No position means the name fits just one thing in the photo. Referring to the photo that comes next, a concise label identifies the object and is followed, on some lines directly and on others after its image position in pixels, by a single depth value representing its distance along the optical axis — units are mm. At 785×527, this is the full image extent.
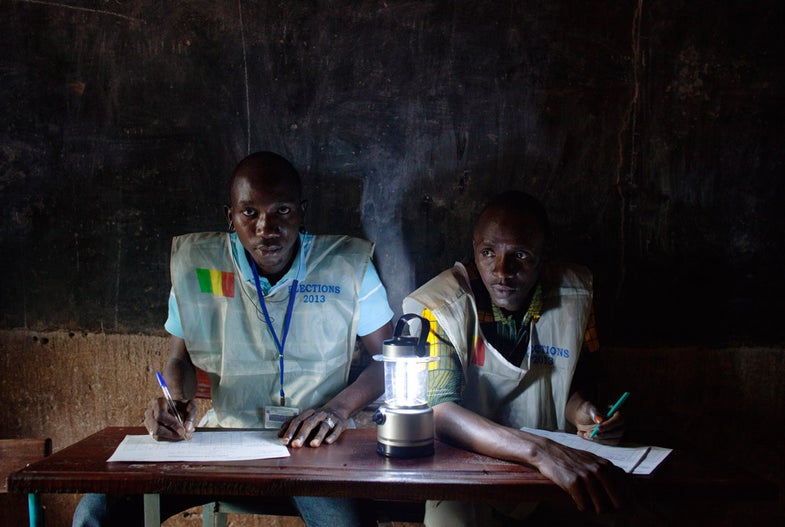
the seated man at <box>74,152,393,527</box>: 2721
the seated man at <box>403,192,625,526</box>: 2295
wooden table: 1793
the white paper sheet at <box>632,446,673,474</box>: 1889
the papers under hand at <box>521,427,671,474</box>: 1913
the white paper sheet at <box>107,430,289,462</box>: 1969
